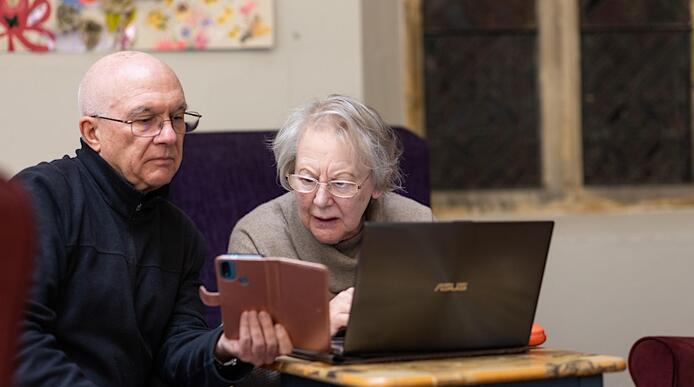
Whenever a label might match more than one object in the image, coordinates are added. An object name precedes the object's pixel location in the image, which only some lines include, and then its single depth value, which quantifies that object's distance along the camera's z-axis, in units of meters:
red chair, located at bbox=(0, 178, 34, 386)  1.32
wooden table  2.00
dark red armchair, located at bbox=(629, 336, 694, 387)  2.85
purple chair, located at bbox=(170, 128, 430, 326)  3.38
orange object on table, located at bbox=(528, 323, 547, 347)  2.49
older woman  2.76
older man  2.45
